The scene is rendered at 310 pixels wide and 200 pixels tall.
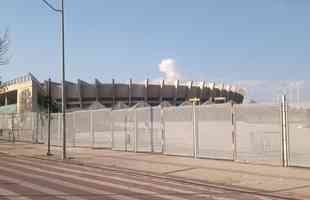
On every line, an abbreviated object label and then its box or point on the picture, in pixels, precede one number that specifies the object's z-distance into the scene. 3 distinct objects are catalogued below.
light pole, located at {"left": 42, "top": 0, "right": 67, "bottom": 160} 25.97
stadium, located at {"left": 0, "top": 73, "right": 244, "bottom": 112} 100.86
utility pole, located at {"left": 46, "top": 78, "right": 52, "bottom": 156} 30.86
